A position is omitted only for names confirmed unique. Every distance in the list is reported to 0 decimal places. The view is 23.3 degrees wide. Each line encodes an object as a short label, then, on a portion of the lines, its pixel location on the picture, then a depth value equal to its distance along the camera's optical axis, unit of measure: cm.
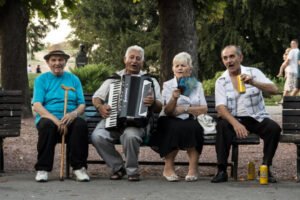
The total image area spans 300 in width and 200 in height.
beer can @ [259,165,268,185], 744
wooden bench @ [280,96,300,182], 793
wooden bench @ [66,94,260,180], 760
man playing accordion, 762
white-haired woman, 764
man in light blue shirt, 761
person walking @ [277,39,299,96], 2062
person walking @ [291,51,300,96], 2022
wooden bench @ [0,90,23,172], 809
